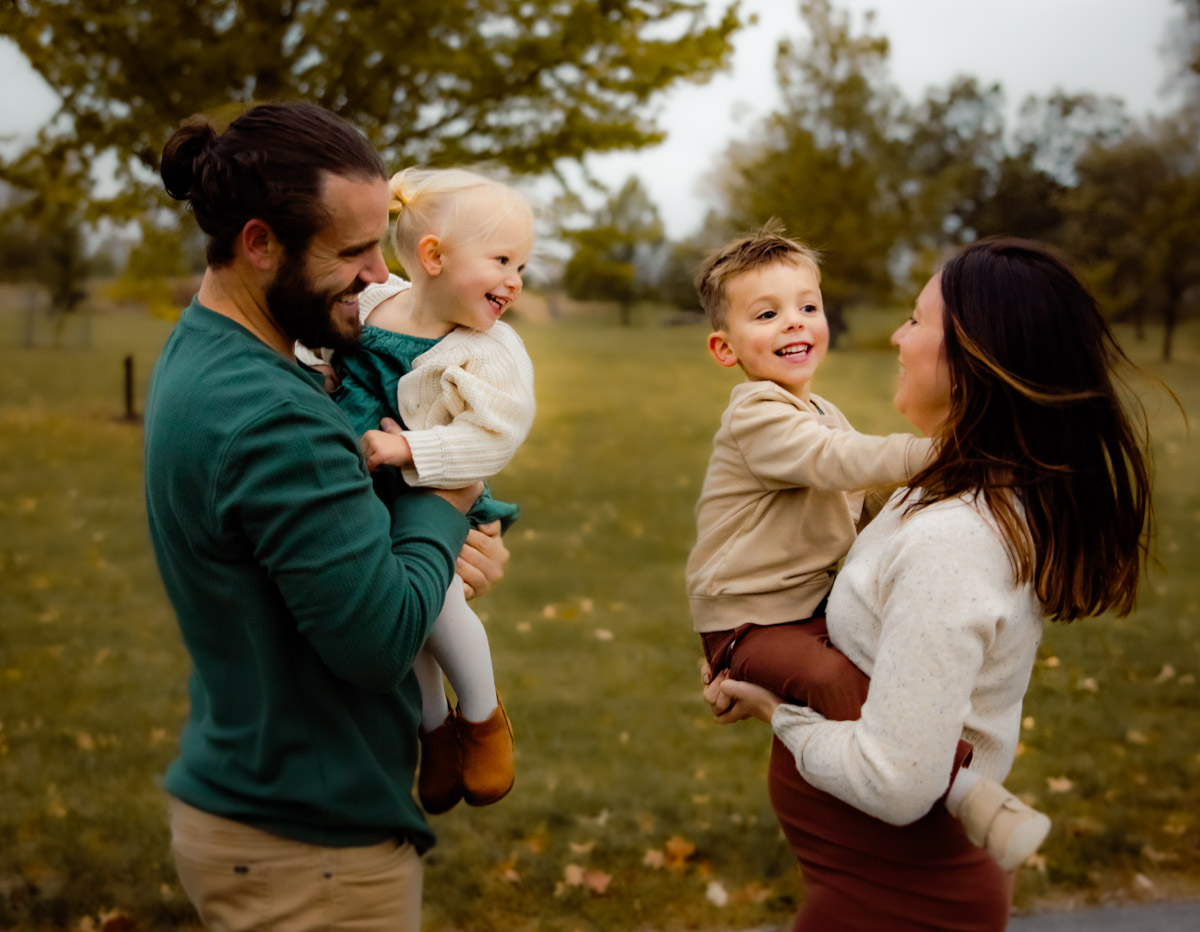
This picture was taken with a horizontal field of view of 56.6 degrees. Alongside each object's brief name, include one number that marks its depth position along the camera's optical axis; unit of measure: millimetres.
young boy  1986
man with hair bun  1586
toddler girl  1992
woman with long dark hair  1682
